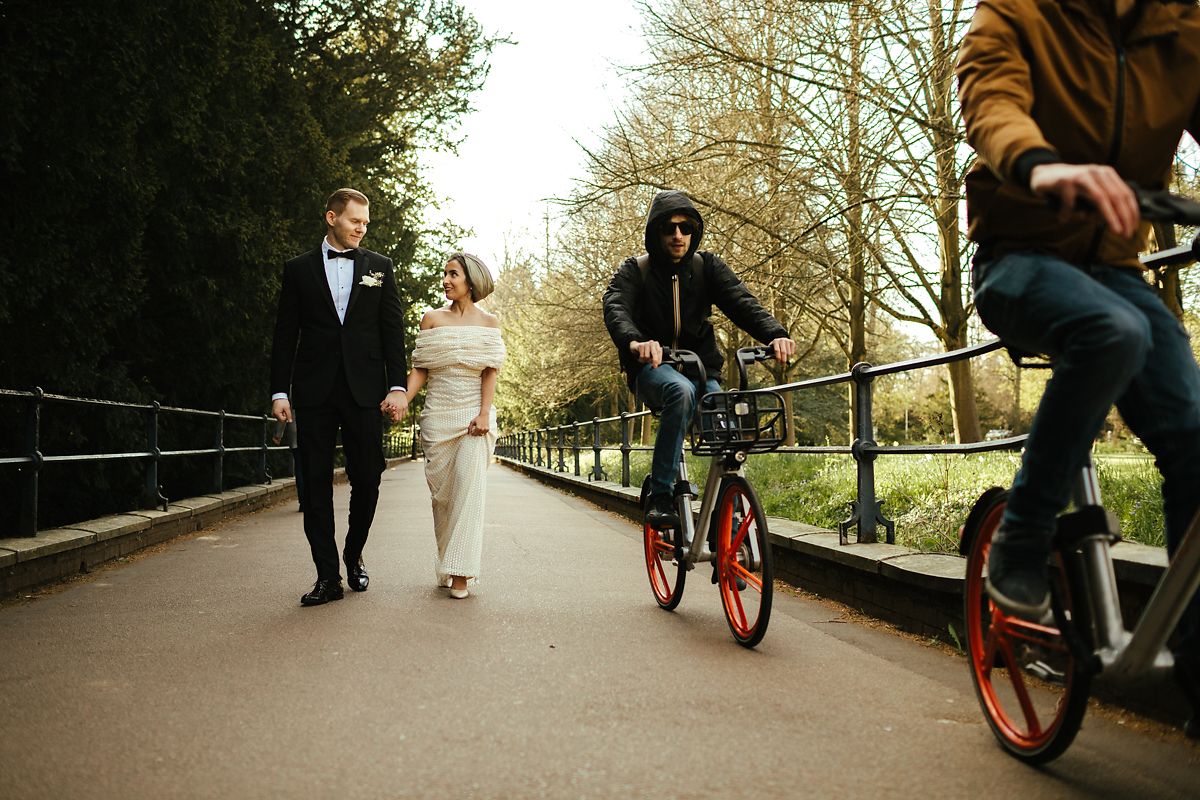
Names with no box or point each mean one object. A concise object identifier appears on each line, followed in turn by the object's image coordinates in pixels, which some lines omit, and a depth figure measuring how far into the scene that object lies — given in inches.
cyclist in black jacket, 205.6
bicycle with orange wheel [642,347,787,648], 179.5
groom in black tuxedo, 233.8
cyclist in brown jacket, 100.7
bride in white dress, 249.6
